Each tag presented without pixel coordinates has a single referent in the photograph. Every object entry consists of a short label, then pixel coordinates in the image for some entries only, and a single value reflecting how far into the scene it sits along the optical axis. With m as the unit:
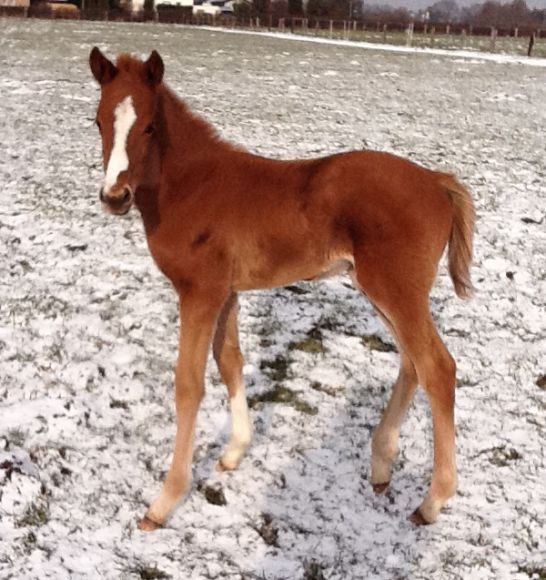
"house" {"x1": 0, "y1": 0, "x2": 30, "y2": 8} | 57.38
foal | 3.06
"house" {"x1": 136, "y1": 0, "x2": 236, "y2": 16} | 80.37
